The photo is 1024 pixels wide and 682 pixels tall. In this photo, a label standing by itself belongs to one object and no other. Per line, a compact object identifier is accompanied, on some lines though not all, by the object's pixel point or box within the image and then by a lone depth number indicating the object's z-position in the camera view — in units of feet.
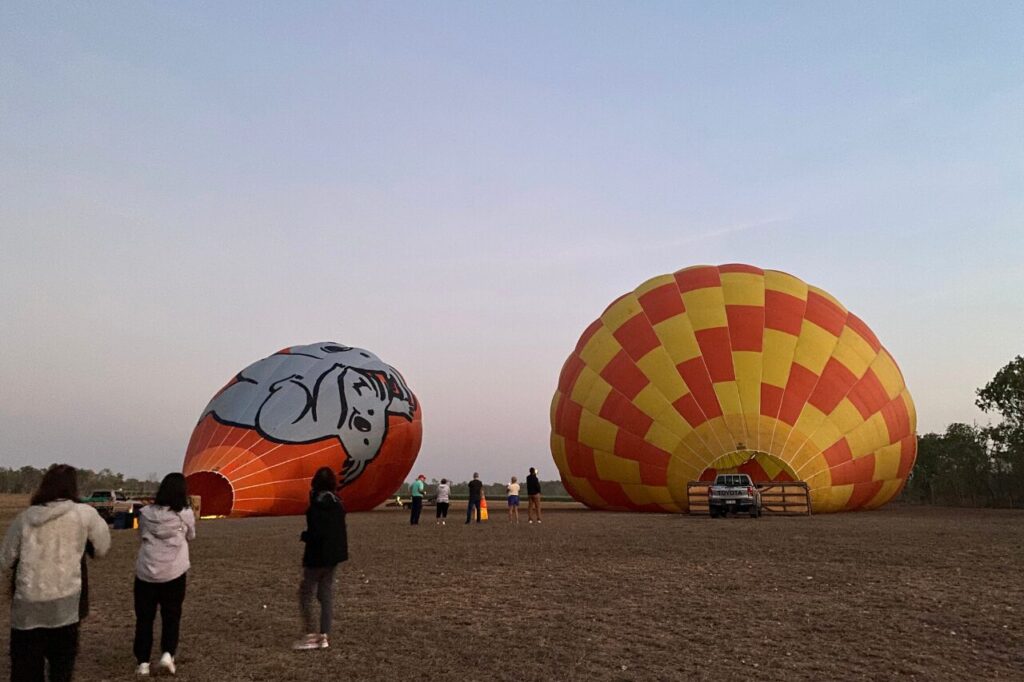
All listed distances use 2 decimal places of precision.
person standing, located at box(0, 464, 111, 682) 14.37
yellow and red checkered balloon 60.59
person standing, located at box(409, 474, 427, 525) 66.64
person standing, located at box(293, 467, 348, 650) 20.93
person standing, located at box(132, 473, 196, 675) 18.29
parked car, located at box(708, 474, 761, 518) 60.08
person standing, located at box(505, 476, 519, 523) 67.41
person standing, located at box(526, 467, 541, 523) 65.82
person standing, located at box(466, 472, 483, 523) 69.10
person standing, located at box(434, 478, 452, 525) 70.28
